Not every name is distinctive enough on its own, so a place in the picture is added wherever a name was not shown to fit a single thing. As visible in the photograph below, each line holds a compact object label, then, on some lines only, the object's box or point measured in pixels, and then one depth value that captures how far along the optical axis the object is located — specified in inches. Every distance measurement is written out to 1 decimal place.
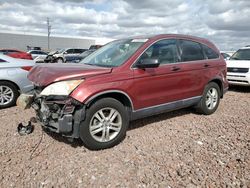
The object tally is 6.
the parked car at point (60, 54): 683.2
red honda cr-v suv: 102.1
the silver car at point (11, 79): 178.5
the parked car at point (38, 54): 760.3
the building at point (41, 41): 1623.4
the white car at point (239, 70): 254.0
